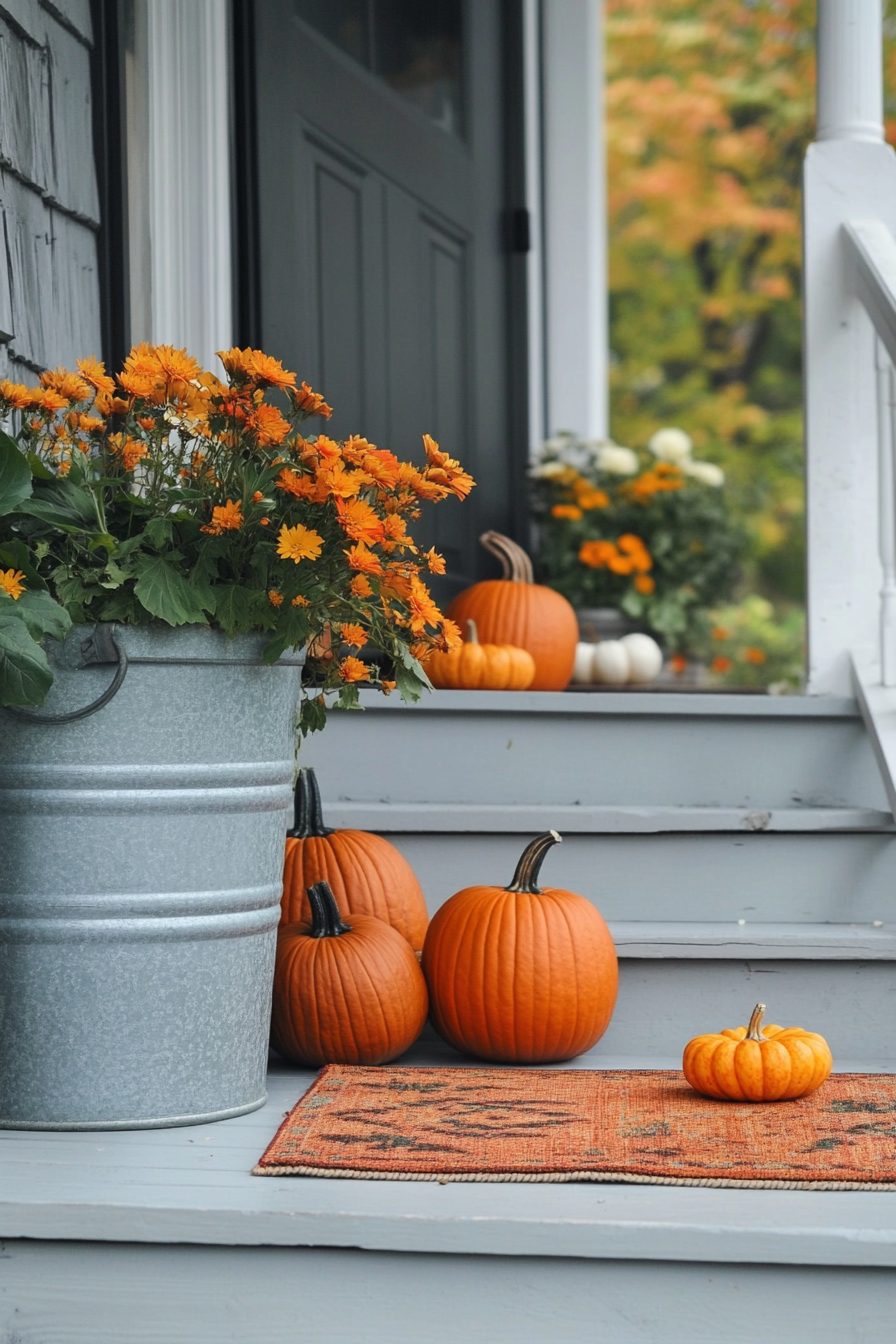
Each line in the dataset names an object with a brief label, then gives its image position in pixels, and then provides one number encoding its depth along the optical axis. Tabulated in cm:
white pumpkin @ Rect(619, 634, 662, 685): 430
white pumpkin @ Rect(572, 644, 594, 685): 428
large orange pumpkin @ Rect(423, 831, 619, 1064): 291
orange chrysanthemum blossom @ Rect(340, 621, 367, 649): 273
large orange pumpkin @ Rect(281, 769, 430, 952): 299
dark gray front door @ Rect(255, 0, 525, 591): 356
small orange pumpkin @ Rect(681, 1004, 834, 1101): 277
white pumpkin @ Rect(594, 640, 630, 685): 425
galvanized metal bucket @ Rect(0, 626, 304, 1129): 270
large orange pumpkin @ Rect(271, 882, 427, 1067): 288
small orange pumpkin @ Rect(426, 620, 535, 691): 347
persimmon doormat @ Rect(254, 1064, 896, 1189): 260
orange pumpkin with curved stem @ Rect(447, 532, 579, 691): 368
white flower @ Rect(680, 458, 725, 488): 492
